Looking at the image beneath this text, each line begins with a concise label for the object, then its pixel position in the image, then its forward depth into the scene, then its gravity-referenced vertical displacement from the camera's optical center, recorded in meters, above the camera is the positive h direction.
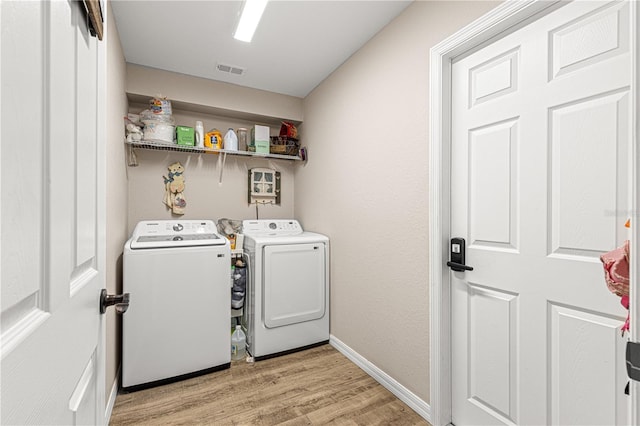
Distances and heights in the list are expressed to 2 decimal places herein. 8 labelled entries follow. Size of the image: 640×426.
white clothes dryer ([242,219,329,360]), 2.47 -0.71
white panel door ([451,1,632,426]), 1.11 -0.01
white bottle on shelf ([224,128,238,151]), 2.93 +0.71
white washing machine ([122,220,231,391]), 2.03 -0.71
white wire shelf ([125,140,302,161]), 2.52 +0.60
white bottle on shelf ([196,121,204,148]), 2.79 +0.73
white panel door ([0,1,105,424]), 0.33 +0.00
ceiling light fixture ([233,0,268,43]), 1.79 +1.26
